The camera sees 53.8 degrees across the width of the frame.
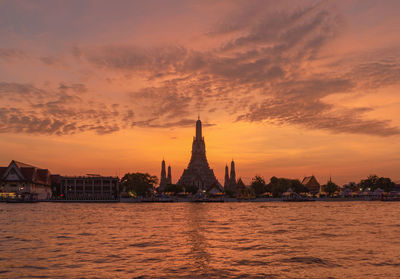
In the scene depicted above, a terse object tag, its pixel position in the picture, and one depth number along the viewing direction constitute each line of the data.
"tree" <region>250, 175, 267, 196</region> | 191.75
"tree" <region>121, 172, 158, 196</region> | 173.38
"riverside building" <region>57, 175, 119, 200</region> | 175.75
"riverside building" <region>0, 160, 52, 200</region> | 159.62
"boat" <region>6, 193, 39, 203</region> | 146.84
